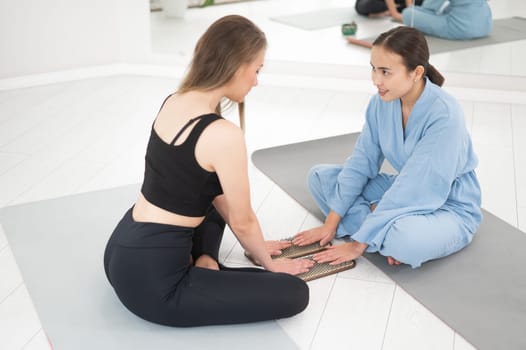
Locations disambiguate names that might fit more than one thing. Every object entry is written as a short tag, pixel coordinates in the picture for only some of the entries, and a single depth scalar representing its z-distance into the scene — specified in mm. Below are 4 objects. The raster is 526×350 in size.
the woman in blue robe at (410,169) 2309
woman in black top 1931
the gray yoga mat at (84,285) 2074
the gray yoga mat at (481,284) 2119
